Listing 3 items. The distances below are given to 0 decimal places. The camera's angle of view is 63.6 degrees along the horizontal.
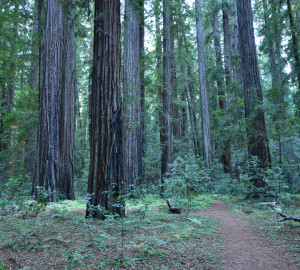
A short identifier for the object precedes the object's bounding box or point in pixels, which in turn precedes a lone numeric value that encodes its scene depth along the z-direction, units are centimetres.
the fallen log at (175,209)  763
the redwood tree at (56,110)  803
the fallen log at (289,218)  477
